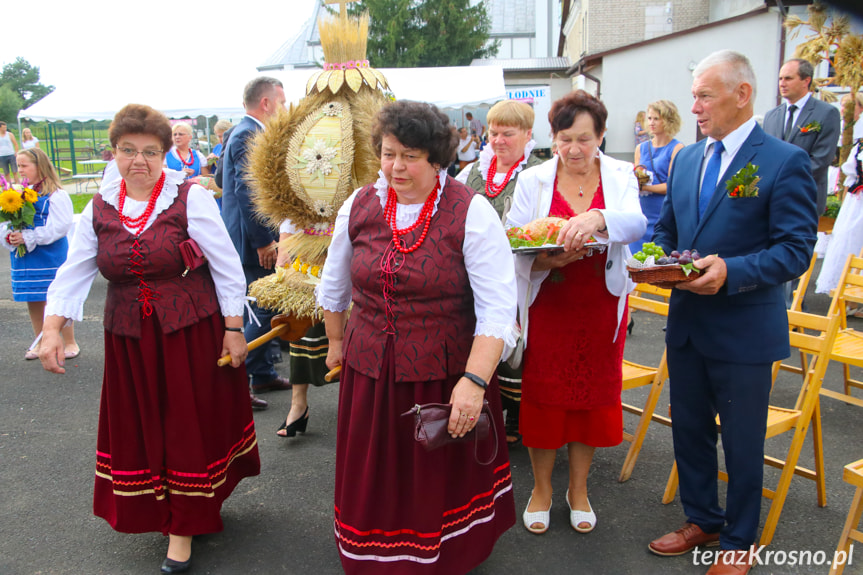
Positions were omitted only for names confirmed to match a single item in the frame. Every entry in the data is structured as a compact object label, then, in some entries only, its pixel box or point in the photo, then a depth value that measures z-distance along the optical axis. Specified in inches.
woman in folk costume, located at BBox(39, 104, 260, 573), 115.6
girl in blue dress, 238.2
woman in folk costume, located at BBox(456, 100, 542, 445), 154.1
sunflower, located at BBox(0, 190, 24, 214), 227.6
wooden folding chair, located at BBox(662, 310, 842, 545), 121.5
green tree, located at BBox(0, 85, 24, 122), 1304.1
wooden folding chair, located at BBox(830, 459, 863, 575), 109.3
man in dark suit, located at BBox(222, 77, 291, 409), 188.7
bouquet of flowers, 228.5
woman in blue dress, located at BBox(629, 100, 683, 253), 252.4
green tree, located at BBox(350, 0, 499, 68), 1250.0
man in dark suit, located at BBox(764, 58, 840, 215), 238.8
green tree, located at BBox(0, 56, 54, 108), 2023.9
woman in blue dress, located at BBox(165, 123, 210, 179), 353.1
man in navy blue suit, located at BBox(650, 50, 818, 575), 101.7
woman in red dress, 121.6
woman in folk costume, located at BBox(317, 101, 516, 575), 99.0
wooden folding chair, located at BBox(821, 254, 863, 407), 148.4
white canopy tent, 557.6
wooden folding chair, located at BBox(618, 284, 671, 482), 149.6
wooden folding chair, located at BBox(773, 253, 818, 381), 172.4
